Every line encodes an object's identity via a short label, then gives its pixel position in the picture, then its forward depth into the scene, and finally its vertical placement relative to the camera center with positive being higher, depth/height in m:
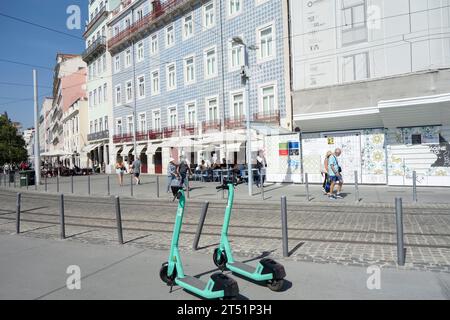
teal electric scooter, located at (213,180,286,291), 4.43 -1.33
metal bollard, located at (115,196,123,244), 7.18 -1.11
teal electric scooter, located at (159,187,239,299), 3.92 -1.31
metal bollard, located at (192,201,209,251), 6.37 -1.15
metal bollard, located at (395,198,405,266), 5.48 -1.14
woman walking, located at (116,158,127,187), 24.02 -0.49
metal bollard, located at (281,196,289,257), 6.04 -1.10
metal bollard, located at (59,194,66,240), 7.99 -1.10
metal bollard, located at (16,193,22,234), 8.78 -1.14
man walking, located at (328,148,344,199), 13.62 -0.60
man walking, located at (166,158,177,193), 14.78 -0.34
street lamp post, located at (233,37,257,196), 15.85 +2.48
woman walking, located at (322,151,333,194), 14.27 -0.74
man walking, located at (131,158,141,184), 23.44 -0.35
